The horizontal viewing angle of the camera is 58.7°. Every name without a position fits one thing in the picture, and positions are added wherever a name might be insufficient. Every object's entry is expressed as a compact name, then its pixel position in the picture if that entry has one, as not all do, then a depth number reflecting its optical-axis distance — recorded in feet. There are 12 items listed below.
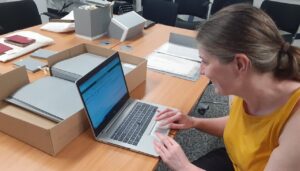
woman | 2.64
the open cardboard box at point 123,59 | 4.39
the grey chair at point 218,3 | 11.03
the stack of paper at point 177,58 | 5.26
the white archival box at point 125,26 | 6.55
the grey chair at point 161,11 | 9.66
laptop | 3.21
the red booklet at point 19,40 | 5.73
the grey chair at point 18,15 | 7.54
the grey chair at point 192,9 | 11.42
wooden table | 2.96
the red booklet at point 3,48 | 5.42
